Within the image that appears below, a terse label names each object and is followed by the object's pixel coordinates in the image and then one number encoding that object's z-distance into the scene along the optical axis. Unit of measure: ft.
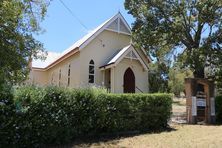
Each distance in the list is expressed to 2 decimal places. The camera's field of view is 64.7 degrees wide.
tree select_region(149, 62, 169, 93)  87.22
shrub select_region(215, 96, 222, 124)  38.88
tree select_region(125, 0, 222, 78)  44.96
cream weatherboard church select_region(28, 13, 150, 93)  46.23
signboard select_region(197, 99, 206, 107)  38.11
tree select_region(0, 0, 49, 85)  19.65
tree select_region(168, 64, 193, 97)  116.25
